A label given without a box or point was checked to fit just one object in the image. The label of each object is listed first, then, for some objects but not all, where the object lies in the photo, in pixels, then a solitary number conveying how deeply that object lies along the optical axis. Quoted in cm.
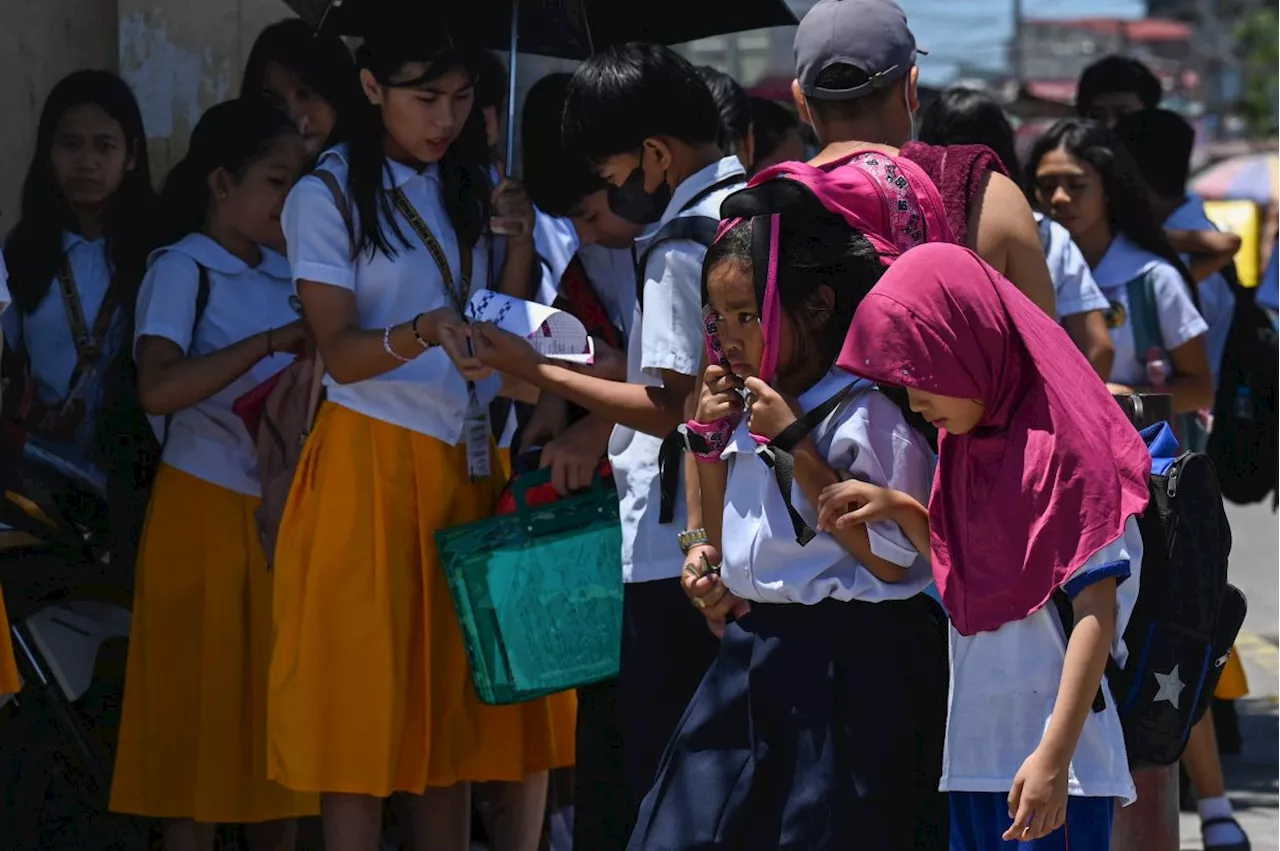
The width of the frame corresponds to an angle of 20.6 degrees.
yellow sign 2430
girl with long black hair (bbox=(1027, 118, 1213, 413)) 991
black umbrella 813
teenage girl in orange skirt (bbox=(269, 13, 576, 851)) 765
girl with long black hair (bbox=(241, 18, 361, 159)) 1002
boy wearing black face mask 685
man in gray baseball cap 663
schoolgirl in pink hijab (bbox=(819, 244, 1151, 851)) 539
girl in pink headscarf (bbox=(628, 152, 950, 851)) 594
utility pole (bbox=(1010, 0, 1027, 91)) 7254
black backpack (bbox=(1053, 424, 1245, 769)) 603
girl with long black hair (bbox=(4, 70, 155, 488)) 919
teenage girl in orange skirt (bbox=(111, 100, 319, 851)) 852
